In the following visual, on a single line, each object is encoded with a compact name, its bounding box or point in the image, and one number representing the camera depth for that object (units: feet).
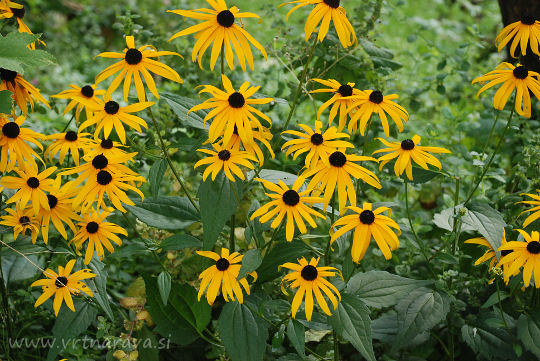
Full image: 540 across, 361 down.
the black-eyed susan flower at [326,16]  2.80
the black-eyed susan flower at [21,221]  2.96
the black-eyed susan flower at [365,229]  2.71
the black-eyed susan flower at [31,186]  2.88
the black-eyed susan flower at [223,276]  2.80
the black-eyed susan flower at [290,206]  2.71
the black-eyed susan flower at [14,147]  2.90
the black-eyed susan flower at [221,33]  2.76
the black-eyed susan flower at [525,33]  3.01
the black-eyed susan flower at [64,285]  2.94
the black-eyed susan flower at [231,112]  2.72
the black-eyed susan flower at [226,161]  2.73
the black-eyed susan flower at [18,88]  3.01
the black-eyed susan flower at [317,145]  2.79
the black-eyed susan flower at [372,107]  2.89
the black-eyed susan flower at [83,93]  3.08
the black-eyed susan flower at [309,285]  2.72
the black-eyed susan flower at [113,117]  2.77
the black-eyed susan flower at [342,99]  2.93
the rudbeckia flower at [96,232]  2.94
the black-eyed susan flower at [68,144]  3.04
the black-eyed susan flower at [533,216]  2.89
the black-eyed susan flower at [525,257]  2.82
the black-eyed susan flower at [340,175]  2.74
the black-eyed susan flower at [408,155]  2.88
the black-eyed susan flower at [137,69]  2.75
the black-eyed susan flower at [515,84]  2.94
